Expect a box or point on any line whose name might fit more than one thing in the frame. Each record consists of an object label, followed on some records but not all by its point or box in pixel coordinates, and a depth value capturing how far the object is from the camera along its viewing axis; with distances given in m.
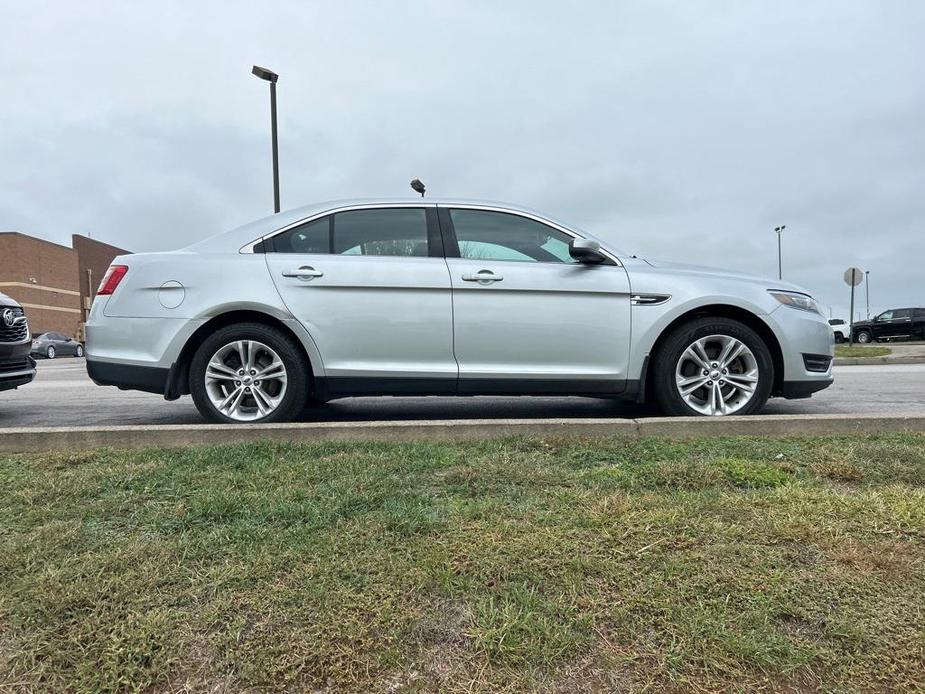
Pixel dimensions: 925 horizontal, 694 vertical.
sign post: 17.77
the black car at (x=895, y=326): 29.31
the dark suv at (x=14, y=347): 5.07
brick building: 43.53
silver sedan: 4.08
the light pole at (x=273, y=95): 11.82
